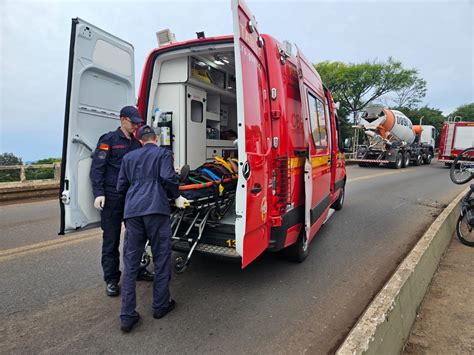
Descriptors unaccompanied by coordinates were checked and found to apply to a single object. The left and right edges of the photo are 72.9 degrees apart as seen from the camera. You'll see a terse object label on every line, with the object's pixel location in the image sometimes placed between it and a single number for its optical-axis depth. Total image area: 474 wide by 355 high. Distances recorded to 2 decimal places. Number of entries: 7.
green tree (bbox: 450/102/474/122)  60.41
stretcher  3.12
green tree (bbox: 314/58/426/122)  34.19
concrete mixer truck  18.25
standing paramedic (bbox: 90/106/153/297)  3.20
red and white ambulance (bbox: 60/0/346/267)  2.88
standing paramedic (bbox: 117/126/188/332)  2.77
